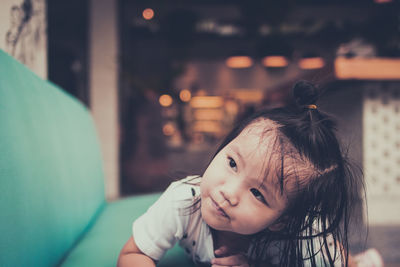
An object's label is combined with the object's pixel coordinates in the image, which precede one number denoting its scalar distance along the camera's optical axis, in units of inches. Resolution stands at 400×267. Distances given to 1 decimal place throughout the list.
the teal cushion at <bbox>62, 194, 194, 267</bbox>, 29.3
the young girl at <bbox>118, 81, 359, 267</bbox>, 22.3
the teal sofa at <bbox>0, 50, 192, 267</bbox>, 20.5
